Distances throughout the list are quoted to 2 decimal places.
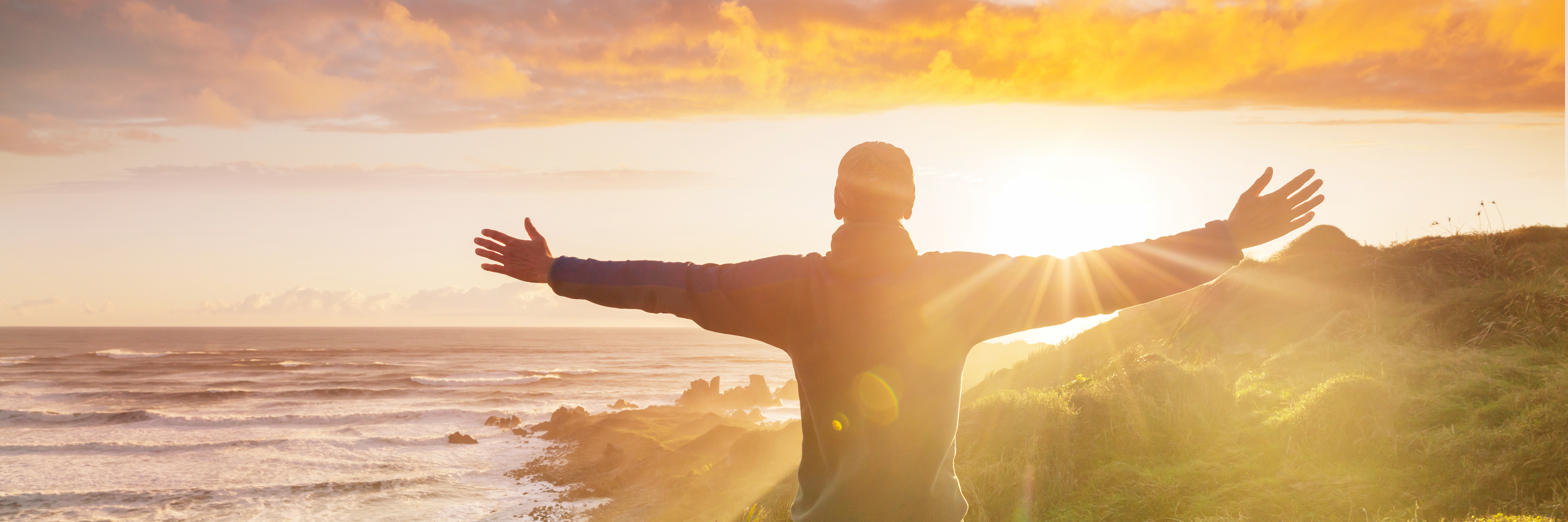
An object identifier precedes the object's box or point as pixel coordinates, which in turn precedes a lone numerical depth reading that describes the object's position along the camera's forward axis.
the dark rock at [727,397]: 35.34
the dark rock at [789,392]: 41.25
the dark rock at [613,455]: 21.44
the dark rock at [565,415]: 28.70
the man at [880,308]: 2.12
